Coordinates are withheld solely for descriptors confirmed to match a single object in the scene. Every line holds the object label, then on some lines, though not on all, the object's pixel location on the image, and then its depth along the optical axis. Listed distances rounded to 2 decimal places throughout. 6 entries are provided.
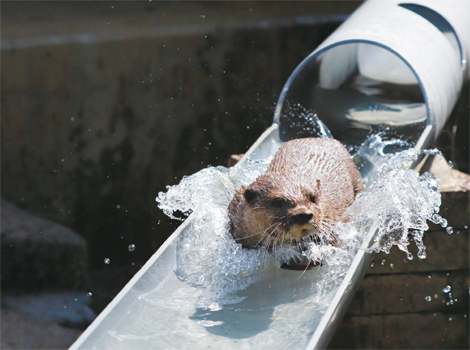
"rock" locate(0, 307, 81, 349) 8.68
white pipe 7.08
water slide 4.16
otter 4.37
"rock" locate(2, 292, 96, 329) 8.80
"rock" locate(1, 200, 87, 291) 8.72
